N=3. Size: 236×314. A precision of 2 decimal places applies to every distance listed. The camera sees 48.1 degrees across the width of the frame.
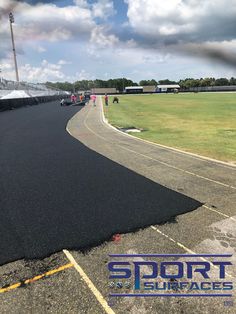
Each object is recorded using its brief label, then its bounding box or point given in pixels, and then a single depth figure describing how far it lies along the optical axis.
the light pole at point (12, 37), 64.64
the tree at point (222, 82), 164.65
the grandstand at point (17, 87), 44.93
